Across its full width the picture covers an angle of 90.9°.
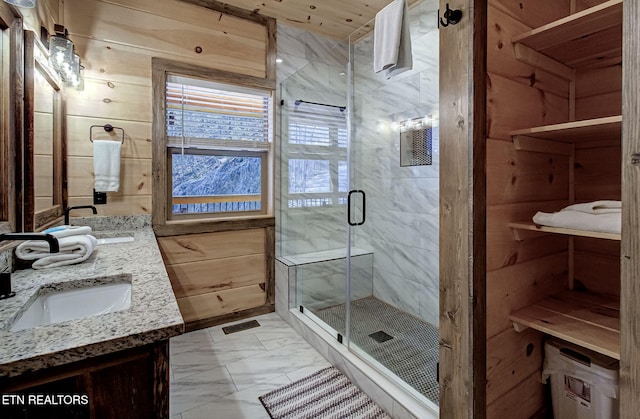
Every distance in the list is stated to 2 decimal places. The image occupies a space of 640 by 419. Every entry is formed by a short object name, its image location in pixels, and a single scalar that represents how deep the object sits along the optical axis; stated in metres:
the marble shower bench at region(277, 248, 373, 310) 2.77
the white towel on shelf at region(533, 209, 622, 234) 1.02
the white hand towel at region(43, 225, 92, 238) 1.50
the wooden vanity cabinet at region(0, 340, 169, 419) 0.69
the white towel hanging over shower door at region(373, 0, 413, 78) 1.71
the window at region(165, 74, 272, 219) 2.54
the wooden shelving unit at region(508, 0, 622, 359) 1.07
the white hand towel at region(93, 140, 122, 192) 2.15
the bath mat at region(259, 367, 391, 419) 1.66
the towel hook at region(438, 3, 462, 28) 1.17
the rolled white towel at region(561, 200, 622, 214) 1.08
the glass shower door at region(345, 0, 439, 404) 2.39
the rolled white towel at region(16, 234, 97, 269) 1.35
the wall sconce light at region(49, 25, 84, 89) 1.72
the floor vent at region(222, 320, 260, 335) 2.59
